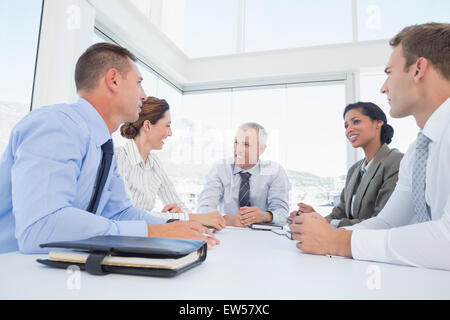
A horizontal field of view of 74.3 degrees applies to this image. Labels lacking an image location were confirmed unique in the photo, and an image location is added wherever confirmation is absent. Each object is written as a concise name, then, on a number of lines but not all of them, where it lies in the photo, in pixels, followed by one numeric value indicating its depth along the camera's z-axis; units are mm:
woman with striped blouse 2043
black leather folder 604
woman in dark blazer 1914
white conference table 530
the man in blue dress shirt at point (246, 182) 2492
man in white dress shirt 795
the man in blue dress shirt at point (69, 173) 778
